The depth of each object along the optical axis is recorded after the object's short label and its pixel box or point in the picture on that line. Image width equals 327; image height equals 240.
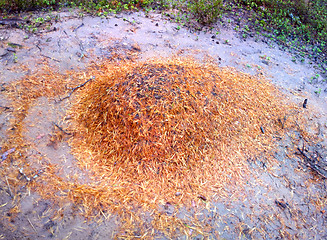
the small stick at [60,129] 3.10
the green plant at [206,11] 6.02
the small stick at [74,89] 3.55
